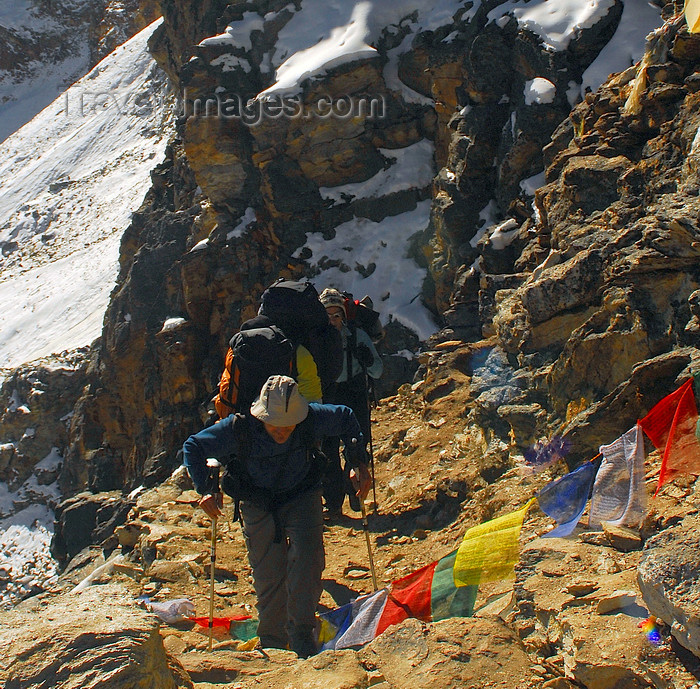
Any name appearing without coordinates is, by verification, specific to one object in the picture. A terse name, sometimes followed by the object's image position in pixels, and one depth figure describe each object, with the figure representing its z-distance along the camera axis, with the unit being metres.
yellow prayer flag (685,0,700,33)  6.12
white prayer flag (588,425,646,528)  4.03
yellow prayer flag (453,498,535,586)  4.05
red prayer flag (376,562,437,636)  3.96
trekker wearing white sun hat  4.20
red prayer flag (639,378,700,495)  4.19
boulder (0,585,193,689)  2.57
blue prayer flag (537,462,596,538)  4.47
